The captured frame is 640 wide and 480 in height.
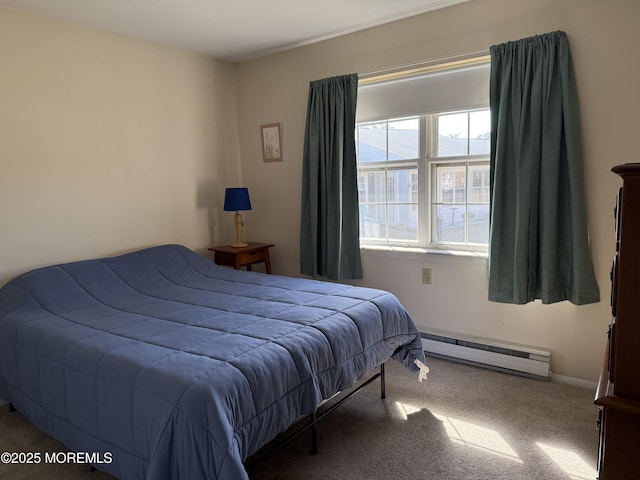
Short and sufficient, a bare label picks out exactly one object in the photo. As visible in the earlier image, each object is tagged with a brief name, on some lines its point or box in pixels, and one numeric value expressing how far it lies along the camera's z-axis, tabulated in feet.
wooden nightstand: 12.32
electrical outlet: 10.78
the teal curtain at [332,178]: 11.31
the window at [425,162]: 10.06
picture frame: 12.98
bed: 5.05
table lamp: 12.26
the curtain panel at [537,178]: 8.44
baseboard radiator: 9.32
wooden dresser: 3.60
